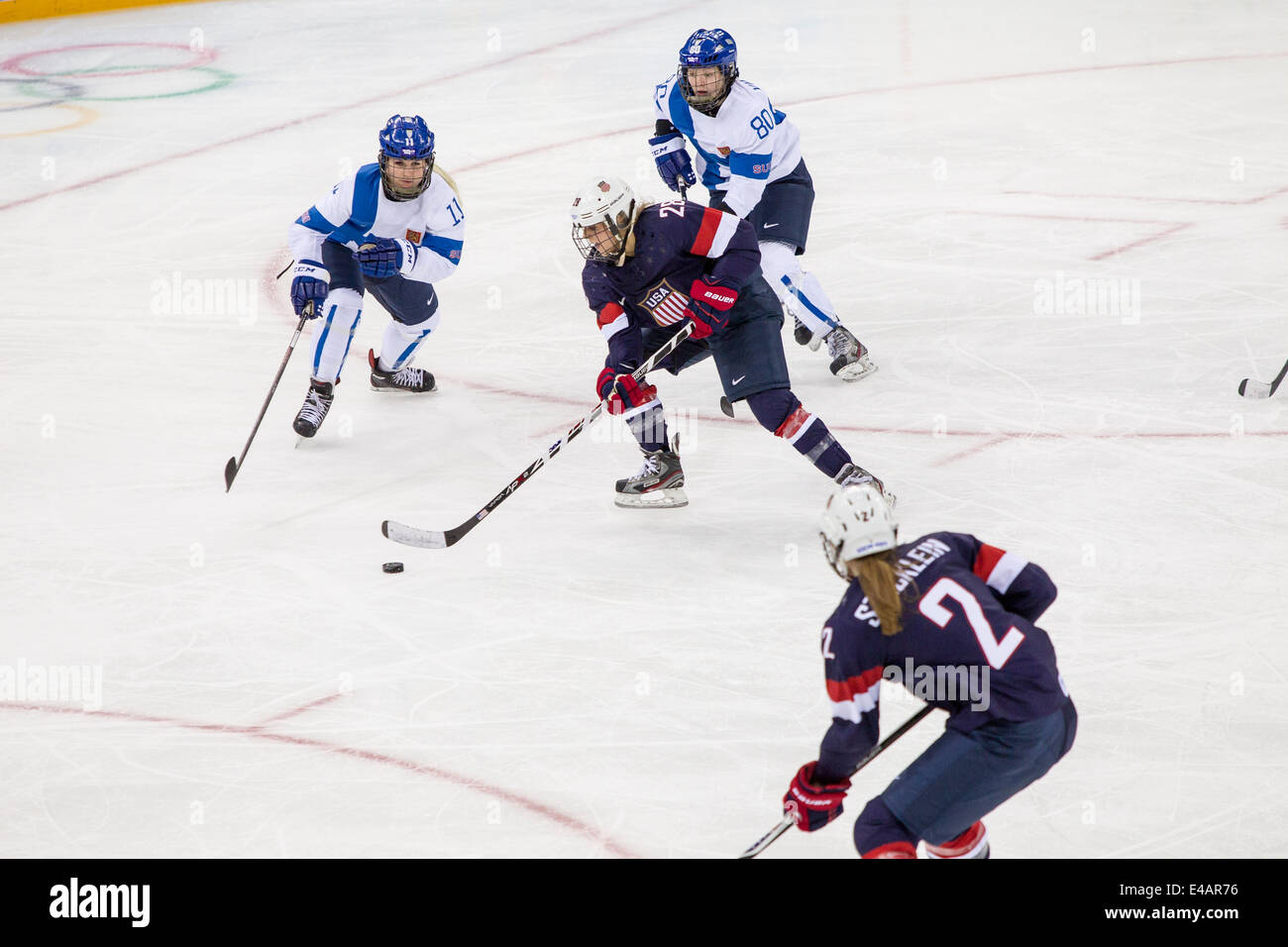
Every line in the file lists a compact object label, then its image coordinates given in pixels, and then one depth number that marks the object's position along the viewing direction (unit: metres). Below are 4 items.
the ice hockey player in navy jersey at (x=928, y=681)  5.27
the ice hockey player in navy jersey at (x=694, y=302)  9.25
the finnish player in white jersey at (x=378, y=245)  10.79
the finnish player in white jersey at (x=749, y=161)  11.18
